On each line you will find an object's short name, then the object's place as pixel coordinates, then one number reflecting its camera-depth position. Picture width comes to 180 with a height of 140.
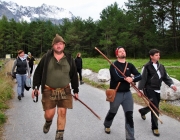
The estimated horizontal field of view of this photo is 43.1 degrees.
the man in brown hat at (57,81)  4.31
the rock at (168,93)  8.47
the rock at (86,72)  18.00
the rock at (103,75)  13.81
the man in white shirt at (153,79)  5.17
